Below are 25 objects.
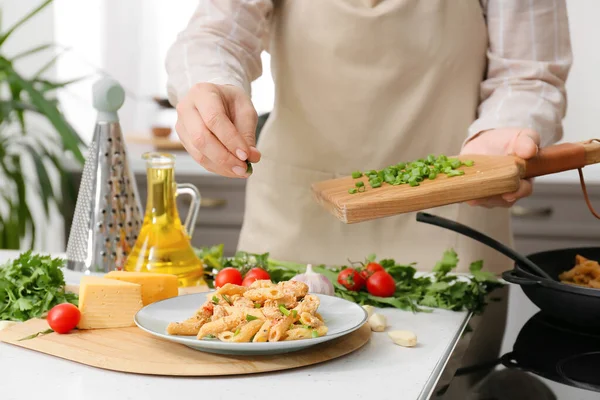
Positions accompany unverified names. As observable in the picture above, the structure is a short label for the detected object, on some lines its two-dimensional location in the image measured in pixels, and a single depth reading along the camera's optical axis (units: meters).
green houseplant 2.72
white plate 0.94
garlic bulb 1.22
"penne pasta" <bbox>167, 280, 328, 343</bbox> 0.95
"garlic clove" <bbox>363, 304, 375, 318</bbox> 1.16
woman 1.64
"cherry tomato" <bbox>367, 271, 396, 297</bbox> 1.27
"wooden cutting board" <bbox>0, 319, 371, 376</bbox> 0.94
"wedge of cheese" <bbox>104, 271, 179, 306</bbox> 1.15
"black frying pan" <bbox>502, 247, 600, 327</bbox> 1.08
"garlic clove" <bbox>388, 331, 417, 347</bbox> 1.06
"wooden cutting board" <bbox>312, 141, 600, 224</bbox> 1.15
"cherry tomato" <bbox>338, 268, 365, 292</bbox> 1.28
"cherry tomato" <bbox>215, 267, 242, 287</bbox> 1.26
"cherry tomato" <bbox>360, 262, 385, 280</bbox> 1.30
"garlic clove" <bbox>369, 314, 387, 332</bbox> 1.12
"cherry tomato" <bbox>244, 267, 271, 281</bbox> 1.26
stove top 0.96
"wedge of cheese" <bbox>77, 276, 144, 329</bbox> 1.08
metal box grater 1.39
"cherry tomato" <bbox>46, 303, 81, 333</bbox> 1.05
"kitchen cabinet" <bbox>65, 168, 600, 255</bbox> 3.01
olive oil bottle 1.31
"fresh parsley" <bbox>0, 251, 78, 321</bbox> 1.15
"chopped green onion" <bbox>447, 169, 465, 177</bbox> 1.22
